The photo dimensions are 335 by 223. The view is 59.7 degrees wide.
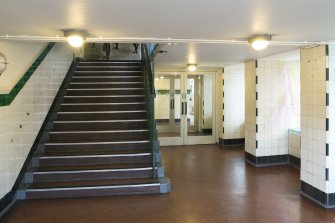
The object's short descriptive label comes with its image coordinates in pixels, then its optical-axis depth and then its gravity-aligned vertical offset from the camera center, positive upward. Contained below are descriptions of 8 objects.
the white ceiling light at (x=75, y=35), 3.24 +0.78
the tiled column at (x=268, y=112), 6.36 -0.22
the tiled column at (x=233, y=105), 8.70 -0.08
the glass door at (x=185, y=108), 8.93 -0.15
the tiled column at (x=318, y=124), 4.02 -0.33
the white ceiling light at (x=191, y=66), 7.39 +0.94
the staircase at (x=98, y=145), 4.55 -0.75
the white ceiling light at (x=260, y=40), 3.48 +0.75
